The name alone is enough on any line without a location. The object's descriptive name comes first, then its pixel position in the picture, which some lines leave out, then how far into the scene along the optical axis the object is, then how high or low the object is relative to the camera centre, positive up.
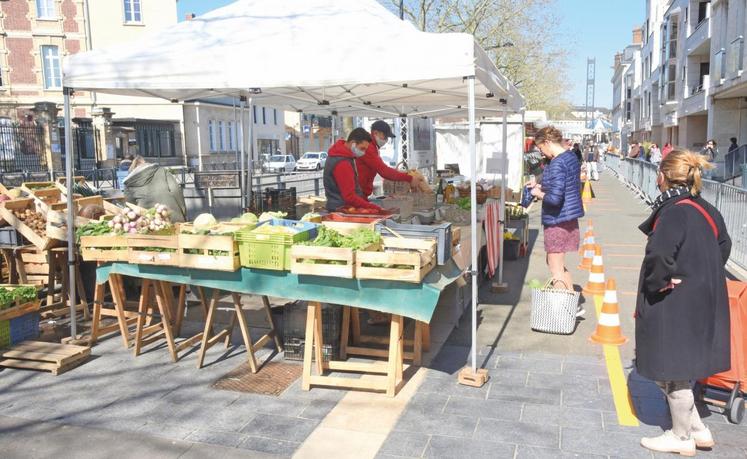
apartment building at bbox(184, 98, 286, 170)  45.06 +2.67
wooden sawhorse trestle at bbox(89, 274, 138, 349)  5.86 -1.41
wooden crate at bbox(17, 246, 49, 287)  7.95 -1.28
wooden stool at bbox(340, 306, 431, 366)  5.52 -1.72
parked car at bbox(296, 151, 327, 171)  45.25 -0.04
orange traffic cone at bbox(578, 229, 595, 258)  10.18 -1.45
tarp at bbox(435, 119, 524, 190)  20.05 +0.48
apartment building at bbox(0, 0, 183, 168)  40.28 +8.33
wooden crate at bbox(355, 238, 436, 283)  4.55 -0.76
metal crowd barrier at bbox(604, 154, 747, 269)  8.81 -0.85
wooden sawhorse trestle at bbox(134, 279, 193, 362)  5.72 -1.55
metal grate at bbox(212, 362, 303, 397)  5.09 -1.86
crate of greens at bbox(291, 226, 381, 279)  4.70 -0.70
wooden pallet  5.49 -1.72
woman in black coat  3.58 -0.86
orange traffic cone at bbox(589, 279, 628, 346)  5.95 -1.64
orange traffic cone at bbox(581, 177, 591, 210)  21.36 -1.29
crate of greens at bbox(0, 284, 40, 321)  5.87 -1.29
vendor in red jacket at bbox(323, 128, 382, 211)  6.57 -0.03
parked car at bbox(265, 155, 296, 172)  44.50 +0.03
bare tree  27.20 +6.14
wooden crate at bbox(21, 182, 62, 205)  7.69 -0.31
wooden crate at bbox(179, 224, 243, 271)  5.08 -0.73
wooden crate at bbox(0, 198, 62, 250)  6.78 -0.65
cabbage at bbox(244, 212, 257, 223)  5.85 -0.53
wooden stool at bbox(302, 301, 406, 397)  4.88 -1.73
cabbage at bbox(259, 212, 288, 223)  6.09 -0.53
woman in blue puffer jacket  6.20 -0.43
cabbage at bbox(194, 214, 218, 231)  5.57 -0.55
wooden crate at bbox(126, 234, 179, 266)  5.29 -0.73
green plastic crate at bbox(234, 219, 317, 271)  4.99 -0.70
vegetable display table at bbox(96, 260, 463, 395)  4.71 -1.05
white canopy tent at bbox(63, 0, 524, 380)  4.88 +0.94
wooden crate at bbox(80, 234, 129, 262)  5.54 -0.73
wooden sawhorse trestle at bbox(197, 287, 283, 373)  5.43 -1.62
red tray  6.15 -0.57
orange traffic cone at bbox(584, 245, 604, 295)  8.12 -1.62
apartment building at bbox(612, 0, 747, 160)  21.56 +3.94
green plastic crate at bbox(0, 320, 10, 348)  5.88 -1.58
